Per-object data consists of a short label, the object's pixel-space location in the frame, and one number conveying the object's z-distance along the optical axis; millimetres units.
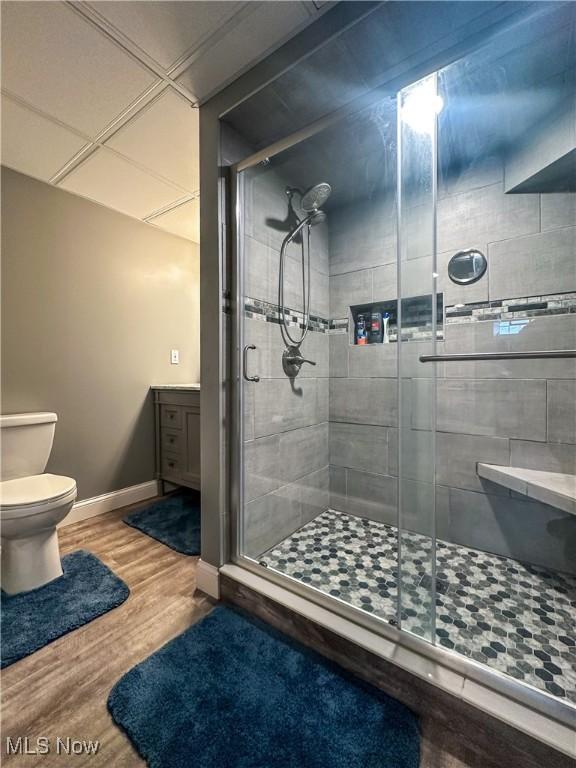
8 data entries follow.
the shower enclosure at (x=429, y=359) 1189
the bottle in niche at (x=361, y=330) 2141
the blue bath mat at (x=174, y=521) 1898
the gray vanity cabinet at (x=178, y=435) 2297
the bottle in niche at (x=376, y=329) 2086
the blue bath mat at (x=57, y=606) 1203
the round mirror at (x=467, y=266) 1709
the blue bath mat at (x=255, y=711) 839
